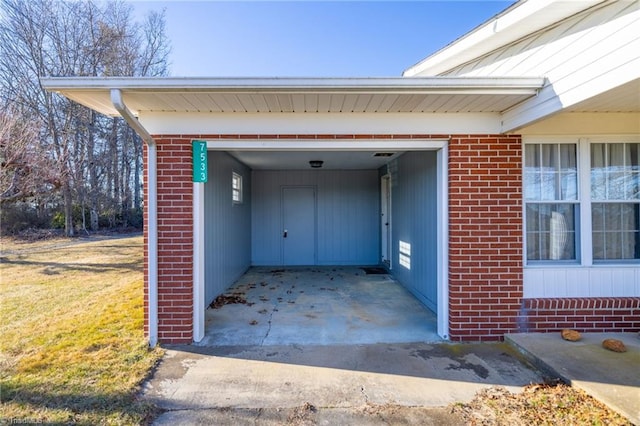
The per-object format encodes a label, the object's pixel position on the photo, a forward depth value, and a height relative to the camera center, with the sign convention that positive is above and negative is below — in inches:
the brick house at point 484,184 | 137.7 +15.2
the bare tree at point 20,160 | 298.8 +59.3
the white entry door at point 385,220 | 311.1 -3.0
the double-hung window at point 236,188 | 271.0 +26.1
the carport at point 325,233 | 155.3 -14.1
